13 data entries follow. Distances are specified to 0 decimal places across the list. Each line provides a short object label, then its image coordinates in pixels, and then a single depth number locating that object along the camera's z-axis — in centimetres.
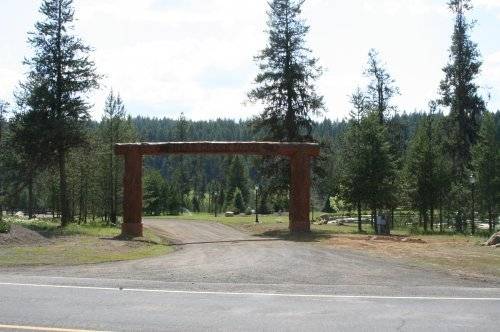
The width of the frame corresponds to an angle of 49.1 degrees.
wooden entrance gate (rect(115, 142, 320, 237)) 2633
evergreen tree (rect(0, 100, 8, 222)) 4729
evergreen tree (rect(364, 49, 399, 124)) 4394
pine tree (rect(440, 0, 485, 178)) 3944
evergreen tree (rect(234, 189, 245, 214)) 8820
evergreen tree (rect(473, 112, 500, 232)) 3562
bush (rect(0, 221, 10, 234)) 2117
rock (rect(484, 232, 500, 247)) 2158
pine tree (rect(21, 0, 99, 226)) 3064
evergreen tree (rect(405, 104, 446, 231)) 3662
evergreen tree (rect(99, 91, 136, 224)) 4106
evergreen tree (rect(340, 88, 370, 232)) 3306
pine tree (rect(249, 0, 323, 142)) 3459
